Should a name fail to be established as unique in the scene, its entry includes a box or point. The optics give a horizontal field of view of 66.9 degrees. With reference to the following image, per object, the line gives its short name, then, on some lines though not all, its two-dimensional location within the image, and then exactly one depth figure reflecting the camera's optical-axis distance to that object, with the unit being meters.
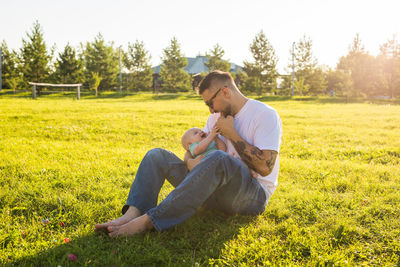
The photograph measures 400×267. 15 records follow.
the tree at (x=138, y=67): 46.97
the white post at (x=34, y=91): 25.16
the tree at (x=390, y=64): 43.91
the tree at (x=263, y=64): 44.59
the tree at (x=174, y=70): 45.97
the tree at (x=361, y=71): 43.78
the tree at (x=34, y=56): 38.22
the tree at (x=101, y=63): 43.50
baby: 3.22
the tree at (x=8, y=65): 40.40
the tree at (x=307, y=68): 47.94
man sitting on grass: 2.60
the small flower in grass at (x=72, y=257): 2.42
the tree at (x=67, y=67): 39.50
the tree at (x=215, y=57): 45.53
